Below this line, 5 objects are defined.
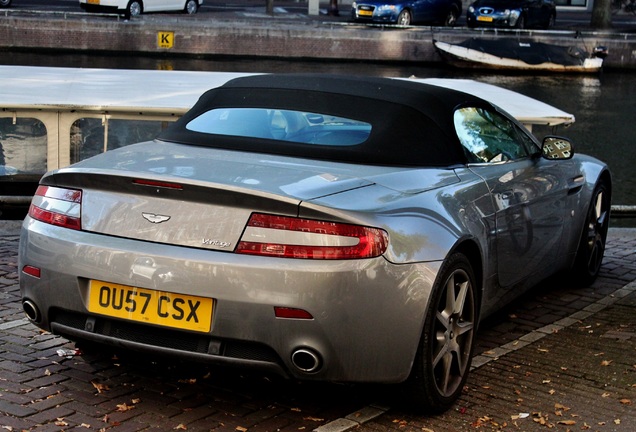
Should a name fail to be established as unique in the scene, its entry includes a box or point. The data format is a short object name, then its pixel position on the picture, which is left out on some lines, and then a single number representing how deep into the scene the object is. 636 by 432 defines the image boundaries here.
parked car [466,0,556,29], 39.62
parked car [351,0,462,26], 39.06
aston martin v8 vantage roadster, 4.36
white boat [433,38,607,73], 36.62
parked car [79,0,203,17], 37.44
